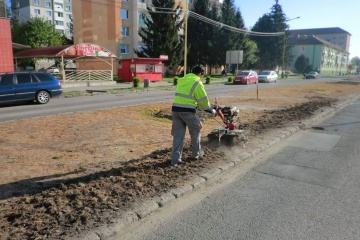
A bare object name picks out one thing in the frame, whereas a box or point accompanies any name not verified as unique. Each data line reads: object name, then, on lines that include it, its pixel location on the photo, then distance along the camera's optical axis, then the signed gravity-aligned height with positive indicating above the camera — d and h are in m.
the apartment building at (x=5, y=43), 23.41 +1.99
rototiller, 6.79 -1.33
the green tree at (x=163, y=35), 40.56 +4.83
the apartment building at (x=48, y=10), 85.50 +17.05
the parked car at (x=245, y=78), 35.38 -0.68
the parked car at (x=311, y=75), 60.88 -0.38
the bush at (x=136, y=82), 26.85 -1.02
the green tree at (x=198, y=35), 50.09 +6.08
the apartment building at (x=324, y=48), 101.88 +9.00
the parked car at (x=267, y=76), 41.02 -0.50
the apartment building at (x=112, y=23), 44.62 +7.09
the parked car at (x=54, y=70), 42.94 -0.11
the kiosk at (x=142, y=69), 32.88 +0.19
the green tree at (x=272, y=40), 68.81 +7.35
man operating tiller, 5.14 -0.61
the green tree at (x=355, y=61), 166.30 +7.19
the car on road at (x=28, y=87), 14.52 -0.91
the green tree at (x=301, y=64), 90.31 +2.69
